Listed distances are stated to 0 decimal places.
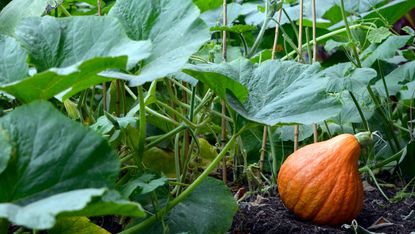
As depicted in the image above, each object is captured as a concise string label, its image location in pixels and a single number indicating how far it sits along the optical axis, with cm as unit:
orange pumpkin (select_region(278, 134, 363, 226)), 241
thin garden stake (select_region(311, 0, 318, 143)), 253
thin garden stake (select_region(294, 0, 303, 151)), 256
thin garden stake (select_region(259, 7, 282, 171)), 261
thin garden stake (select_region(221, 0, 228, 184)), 254
